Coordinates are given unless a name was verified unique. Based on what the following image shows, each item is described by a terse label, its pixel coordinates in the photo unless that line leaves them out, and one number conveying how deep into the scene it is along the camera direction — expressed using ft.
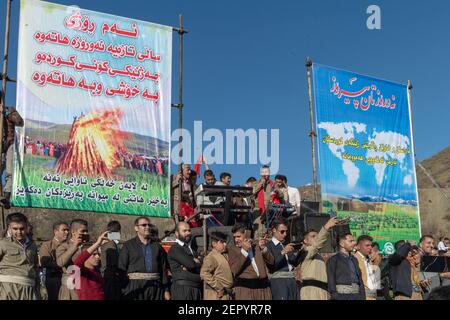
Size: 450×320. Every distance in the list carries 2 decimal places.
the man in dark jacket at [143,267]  21.81
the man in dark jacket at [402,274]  25.93
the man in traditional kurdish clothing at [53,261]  21.40
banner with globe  44.04
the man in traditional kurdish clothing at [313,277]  23.26
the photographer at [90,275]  19.97
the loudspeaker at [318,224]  32.24
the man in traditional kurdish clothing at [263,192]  33.63
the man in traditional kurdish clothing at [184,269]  22.88
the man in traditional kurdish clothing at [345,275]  22.91
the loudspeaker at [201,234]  27.58
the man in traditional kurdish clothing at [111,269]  22.13
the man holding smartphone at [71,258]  19.88
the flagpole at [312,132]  43.78
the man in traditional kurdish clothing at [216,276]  22.12
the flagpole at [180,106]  38.20
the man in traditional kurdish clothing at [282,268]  23.65
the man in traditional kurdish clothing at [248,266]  22.49
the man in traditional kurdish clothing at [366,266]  25.16
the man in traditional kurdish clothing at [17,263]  18.60
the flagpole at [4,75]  33.86
